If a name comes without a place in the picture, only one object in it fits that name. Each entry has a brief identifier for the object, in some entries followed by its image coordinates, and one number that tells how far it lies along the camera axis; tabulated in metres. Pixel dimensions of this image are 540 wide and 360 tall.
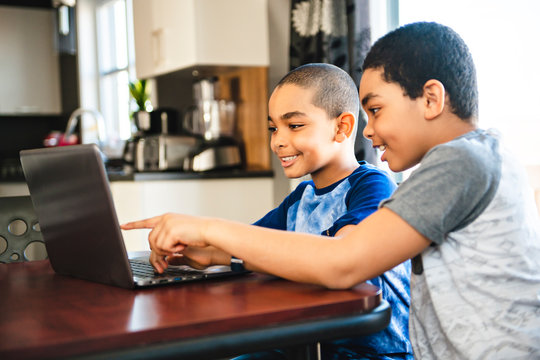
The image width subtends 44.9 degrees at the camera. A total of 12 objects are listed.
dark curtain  2.58
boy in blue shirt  1.32
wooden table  0.72
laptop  0.96
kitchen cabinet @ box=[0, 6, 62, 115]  6.09
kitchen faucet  4.84
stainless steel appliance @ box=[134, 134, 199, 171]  3.45
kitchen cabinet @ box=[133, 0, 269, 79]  3.31
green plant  4.32
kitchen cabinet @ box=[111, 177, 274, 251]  3.16
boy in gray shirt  0.93
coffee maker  3.48
